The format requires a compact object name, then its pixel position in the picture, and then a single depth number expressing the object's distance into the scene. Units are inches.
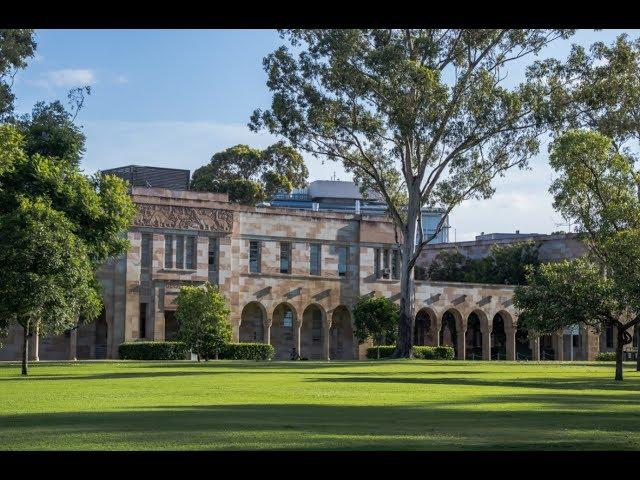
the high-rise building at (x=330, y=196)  6510.8
